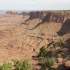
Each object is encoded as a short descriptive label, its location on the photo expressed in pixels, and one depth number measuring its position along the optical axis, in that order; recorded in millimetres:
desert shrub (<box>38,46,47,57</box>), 38719
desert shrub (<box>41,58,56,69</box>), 27766
